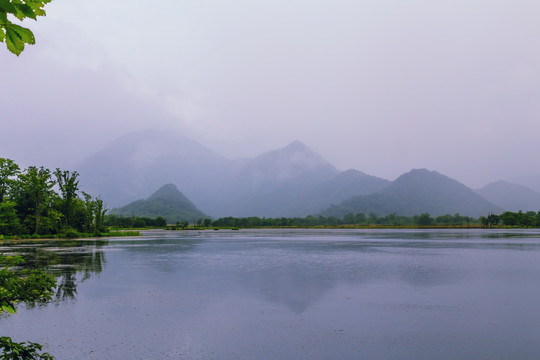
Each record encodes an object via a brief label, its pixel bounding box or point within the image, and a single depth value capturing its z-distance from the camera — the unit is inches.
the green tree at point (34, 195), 3253.0
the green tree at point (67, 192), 3550.7
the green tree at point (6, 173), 3203.7
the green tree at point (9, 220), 2847.0
